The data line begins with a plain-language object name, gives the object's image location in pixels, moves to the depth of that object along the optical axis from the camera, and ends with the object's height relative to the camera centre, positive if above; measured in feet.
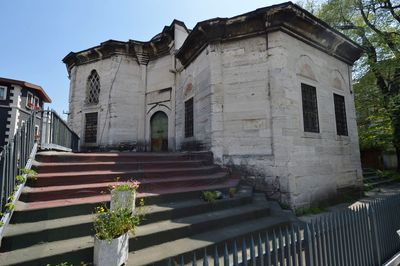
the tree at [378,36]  40.22 +24.25
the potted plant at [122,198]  10.97 -1.97
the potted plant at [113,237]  8.73 -3.29
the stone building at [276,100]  21.81 +6.81
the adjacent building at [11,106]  58.59 +15.76
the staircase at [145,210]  9.81 -3.17
